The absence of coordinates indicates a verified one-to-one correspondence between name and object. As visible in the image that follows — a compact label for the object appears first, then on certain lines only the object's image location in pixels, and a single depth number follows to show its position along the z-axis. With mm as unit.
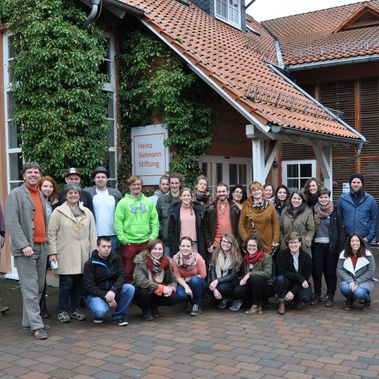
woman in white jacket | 6637
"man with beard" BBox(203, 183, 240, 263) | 6969
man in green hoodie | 6570
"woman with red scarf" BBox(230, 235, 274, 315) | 6539
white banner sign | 9219
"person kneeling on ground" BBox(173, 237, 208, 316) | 6426
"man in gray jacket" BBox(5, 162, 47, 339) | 5469
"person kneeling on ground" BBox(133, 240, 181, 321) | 6188
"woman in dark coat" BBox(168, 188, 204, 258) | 6805
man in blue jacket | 7039
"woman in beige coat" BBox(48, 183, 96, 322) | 6070
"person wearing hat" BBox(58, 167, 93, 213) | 6605
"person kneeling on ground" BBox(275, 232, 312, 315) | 6602
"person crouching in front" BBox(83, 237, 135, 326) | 5906
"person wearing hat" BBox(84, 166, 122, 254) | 6750
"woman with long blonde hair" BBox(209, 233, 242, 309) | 6672
